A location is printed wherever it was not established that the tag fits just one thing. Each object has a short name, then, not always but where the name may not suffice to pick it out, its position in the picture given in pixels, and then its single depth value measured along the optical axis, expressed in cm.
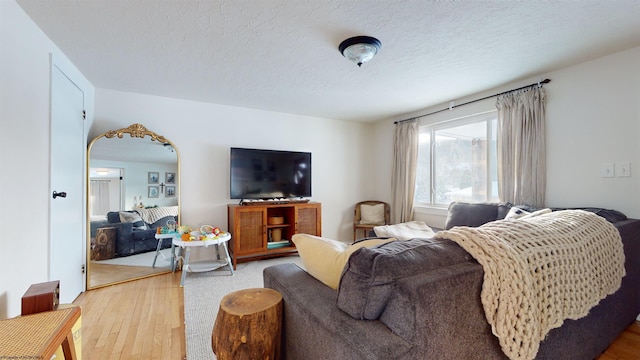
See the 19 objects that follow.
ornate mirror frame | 273
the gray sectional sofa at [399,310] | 77
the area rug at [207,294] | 179
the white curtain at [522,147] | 262
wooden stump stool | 109
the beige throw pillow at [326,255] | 116
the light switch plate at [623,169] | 212
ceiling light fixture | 196
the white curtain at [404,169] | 393
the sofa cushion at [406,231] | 296
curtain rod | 259
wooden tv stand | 330
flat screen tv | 354
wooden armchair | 423
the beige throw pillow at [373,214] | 428
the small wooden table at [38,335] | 97
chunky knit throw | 90
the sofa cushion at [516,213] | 223
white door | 204
